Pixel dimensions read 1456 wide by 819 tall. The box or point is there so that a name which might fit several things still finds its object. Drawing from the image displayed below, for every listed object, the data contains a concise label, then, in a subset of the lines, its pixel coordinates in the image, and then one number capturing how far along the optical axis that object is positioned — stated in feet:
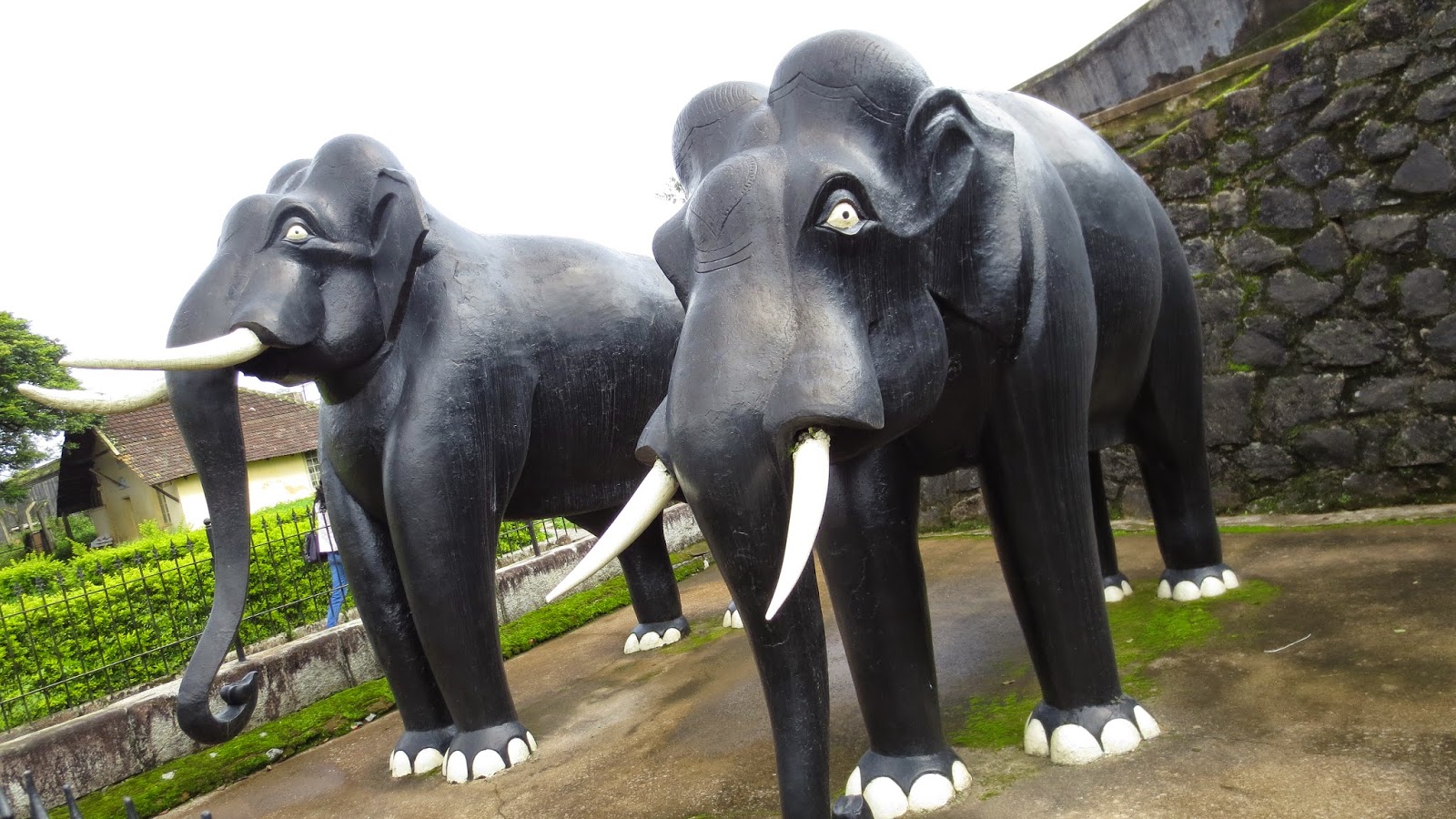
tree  102.22
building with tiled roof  92.43
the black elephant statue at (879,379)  6.16
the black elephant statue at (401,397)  11.68
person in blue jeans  22.17
